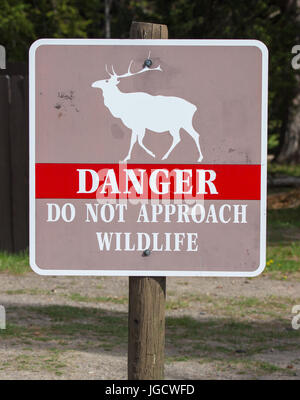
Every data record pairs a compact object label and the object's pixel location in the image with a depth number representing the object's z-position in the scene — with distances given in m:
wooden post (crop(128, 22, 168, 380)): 6.18
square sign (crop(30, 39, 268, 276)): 5.89
